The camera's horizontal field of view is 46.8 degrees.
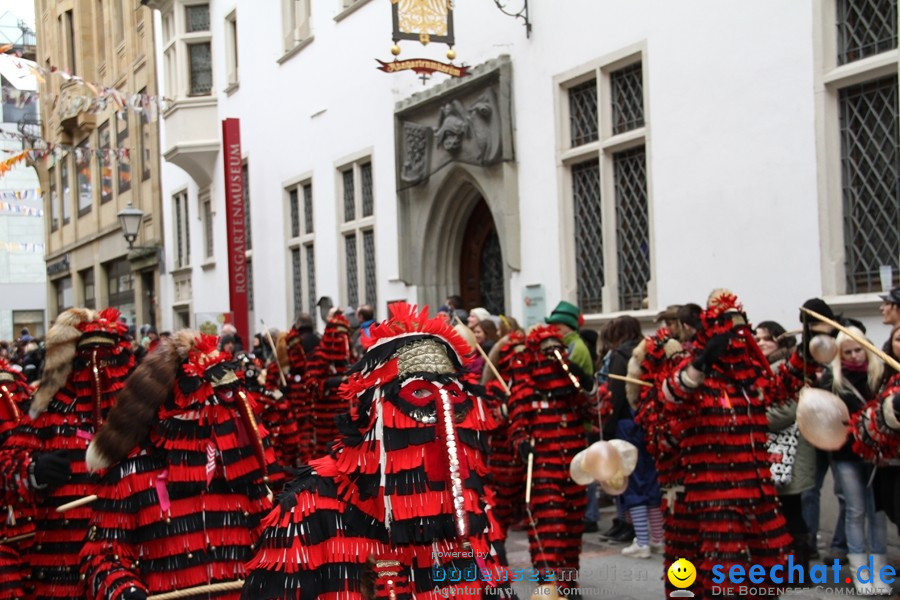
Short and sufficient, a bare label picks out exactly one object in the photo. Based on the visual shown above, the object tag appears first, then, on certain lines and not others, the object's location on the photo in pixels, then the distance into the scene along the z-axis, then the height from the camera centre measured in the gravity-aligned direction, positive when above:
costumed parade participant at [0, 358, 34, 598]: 5.15 -0.93
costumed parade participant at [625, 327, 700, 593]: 6.20 -0.88
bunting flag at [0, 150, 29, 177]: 16.80 +2.71
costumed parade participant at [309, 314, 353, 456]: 11.18 -0.57
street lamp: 21.75 +2.06
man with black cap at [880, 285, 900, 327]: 6.48 -0.12
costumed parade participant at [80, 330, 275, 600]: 3.96 -0.63
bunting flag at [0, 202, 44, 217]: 29.13 +3.27
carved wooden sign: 12.97 +3.04
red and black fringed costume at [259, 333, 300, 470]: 10.27 -1.10
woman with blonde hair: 6.84 -1.32
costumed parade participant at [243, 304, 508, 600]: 2.97 -0.57
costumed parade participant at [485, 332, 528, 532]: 7.46 -1.14
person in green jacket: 7.97 -0.23
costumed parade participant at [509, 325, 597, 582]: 6.90 -0.93
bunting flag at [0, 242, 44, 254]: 42.84 +3.21
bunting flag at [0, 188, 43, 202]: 23.01 +3.05
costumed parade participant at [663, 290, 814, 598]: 5.86 -0.86
